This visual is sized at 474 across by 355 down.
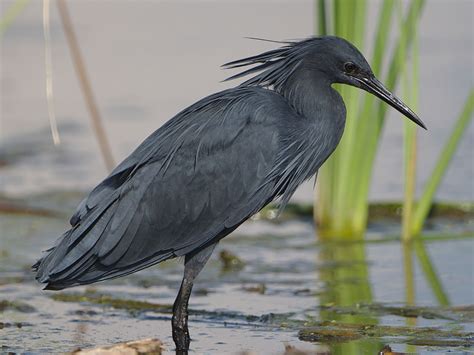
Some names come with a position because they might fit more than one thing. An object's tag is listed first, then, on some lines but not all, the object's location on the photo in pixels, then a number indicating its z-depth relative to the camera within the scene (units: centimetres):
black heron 1139
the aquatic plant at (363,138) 1502
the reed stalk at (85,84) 1566
